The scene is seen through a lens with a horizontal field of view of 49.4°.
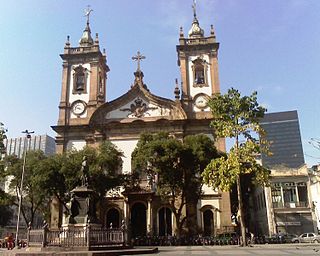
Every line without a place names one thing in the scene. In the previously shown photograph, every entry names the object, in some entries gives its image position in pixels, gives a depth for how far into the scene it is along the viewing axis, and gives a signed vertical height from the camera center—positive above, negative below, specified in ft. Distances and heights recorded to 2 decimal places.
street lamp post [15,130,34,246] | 105.19 +26.70
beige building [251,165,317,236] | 137.18 +6.46
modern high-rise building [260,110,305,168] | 452.35 +106.31
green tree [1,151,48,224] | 113.29 +16.52
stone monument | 64.08 +2.96
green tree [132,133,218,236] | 99.50 +16.97
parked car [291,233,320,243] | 110.11 -5.95
